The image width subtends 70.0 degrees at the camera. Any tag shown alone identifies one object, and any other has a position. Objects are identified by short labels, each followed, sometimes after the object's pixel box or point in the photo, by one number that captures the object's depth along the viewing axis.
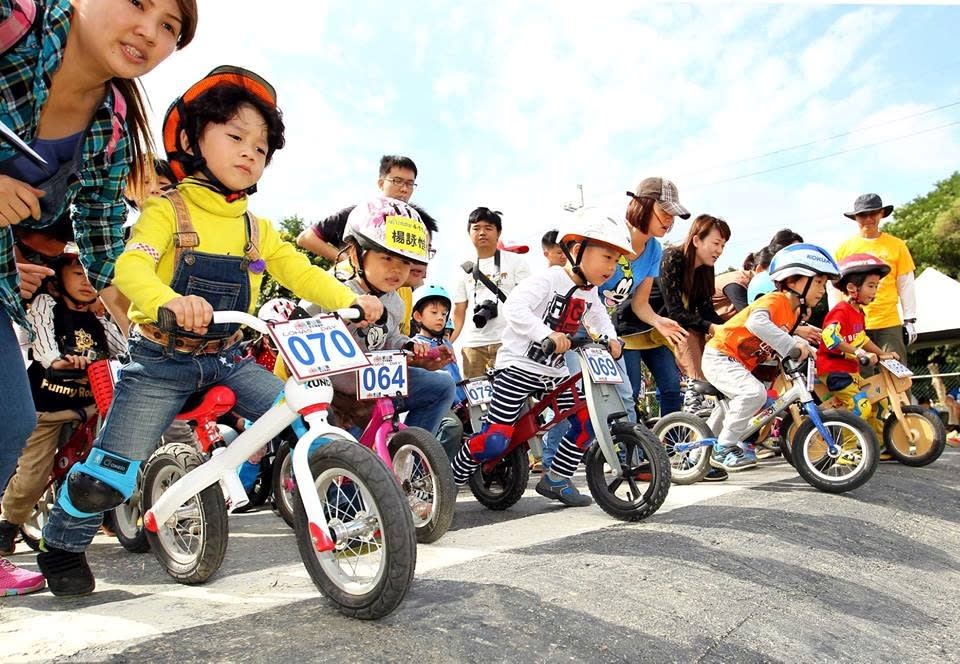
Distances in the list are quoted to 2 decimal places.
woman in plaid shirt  1.88
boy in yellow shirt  2.49
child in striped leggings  4.03
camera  5.68
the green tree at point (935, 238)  26.11
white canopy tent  13.41
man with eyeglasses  4.61
